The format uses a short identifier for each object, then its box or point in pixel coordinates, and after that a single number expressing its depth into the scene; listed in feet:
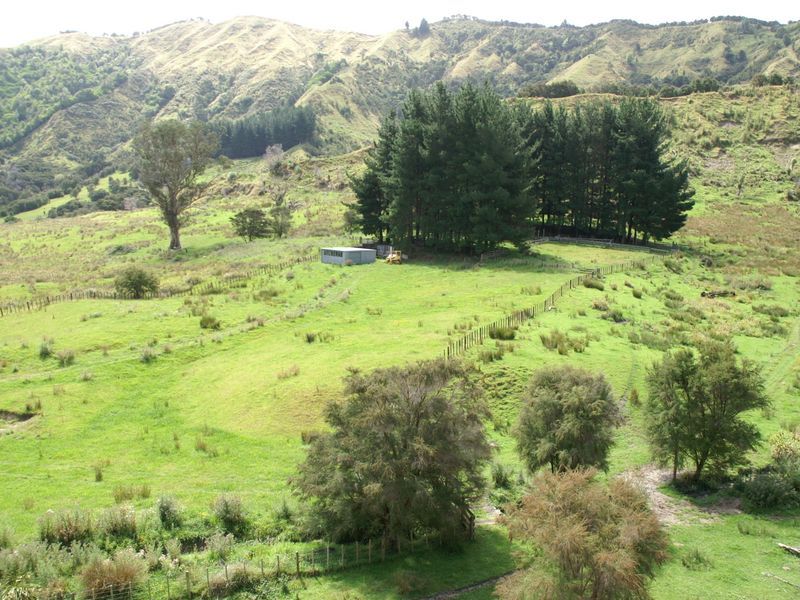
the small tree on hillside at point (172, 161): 266.98
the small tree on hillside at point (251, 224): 282.15
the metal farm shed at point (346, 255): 205.36
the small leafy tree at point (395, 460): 62.18
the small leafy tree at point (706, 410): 79.97
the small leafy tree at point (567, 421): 73.36
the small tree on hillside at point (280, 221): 284.41
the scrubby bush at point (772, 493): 74.95
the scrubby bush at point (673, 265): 191.07
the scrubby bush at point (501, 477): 81.76
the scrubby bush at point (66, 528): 64.69
